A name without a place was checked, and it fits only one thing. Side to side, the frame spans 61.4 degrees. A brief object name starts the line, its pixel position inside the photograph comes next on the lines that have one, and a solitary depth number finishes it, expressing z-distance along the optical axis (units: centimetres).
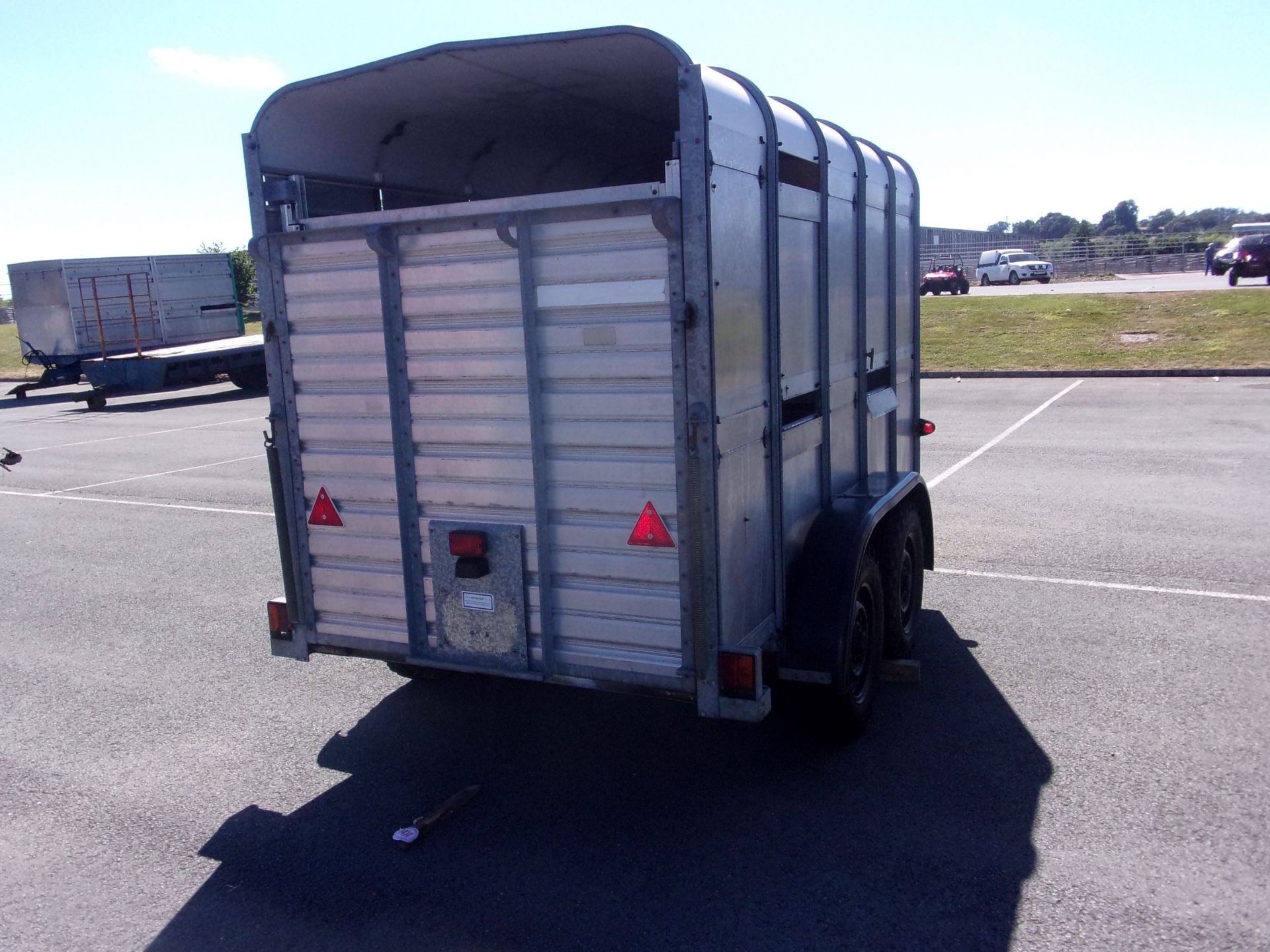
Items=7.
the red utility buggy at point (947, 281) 4166
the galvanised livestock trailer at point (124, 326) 2423
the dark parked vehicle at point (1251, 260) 3434
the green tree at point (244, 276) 4619
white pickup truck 4744
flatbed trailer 2375
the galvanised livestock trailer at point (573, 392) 392
